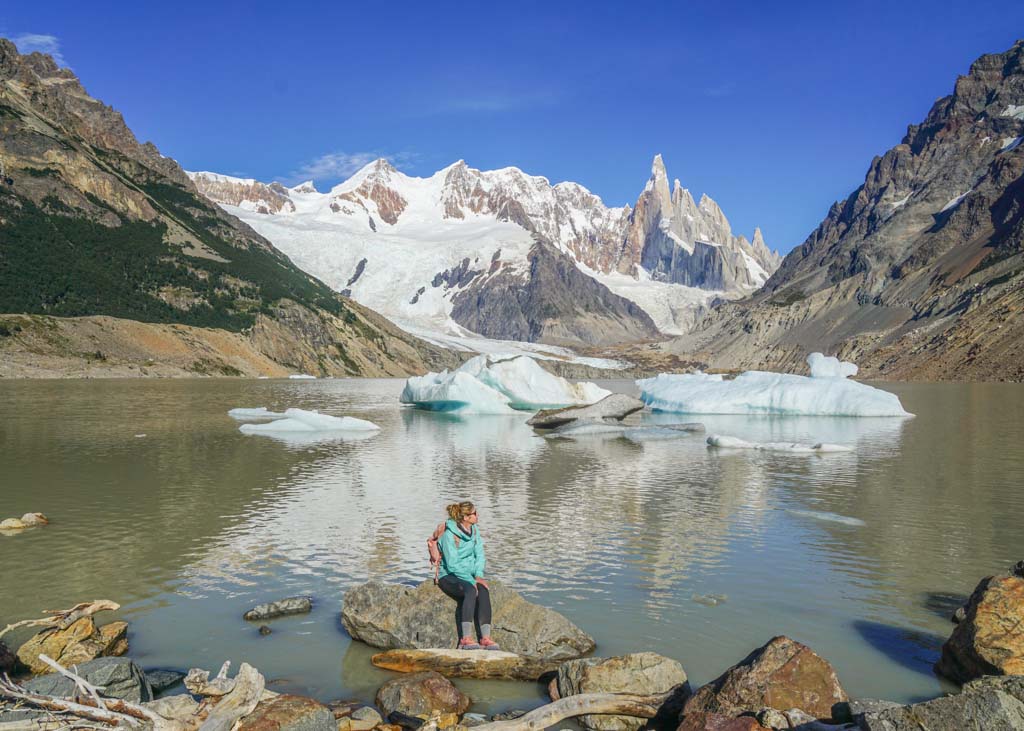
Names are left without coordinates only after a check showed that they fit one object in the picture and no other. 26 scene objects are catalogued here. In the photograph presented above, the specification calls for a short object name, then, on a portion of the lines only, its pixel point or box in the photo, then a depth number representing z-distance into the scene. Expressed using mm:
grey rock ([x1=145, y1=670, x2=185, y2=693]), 10219
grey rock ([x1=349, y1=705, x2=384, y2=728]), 9211
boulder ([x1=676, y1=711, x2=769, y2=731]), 7995
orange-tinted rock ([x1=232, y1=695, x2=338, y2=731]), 8188
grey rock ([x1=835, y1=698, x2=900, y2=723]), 8508
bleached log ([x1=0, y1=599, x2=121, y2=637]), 11336
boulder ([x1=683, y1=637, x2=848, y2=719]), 8773
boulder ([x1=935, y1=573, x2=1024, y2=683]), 9961
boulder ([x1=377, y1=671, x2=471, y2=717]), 9672
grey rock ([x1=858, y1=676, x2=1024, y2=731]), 7047
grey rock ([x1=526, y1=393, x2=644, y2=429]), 50469
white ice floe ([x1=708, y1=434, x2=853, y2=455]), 37750
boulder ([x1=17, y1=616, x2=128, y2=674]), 10750
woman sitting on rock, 11742
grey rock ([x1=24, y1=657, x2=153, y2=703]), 9250
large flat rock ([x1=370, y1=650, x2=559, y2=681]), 11031
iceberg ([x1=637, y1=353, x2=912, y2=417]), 60281
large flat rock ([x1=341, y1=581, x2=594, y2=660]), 11625
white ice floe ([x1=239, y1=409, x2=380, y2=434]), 45750
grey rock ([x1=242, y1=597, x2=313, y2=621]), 13070
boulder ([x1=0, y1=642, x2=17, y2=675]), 10386
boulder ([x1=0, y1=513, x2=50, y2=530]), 19203
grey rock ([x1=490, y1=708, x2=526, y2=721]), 9469
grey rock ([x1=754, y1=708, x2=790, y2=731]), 8133
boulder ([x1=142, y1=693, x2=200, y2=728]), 8203
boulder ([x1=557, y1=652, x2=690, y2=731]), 9531
